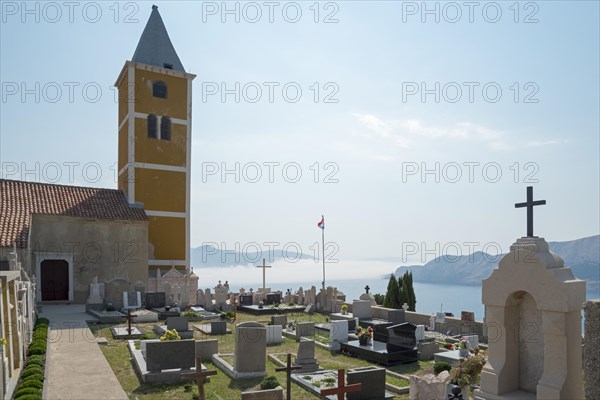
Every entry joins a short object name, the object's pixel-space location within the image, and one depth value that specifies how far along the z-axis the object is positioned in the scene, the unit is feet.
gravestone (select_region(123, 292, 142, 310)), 81.30
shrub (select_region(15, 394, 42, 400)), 28.76
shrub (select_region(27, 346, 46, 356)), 43.31
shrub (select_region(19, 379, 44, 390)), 31.64
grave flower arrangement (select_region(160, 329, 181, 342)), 43.95
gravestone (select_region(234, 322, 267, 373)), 40.65
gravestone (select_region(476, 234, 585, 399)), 24.53
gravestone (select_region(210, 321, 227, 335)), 61.72
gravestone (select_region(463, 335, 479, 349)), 52.37
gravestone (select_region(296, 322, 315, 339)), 60.43
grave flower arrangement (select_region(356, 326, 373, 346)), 52.11
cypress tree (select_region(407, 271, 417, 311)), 88.07
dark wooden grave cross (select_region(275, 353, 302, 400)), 31.99
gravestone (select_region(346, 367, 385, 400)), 34.12
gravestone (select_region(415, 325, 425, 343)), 56.03
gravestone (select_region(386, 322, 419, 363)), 48.16
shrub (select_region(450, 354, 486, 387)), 30.86
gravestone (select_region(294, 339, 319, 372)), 43.14
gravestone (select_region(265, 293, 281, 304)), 97.81
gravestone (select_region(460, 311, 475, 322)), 62.90
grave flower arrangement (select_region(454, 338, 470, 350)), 48.78
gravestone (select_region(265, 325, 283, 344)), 57.06
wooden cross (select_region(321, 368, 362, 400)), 29.64
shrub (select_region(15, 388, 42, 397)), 30.07
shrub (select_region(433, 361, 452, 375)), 38.27
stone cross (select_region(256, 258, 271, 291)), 109.32
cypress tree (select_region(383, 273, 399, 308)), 87.92
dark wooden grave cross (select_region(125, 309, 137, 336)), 57.60
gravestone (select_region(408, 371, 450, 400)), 31.68
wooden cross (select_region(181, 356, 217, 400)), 29.90
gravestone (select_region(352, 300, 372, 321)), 75.31
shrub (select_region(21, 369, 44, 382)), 33.81
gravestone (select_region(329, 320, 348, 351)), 55.42
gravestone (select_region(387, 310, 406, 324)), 66.80
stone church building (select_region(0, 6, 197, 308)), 89.41
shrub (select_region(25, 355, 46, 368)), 38.47
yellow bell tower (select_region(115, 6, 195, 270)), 108.47
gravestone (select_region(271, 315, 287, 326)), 68.83
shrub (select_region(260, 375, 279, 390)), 33.14
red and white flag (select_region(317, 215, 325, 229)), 110.14
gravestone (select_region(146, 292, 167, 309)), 83.35
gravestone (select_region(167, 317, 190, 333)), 58.85
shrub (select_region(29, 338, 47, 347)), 45.42
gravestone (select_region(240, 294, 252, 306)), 95.20
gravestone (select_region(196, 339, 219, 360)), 46.29
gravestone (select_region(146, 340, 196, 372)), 39.50
